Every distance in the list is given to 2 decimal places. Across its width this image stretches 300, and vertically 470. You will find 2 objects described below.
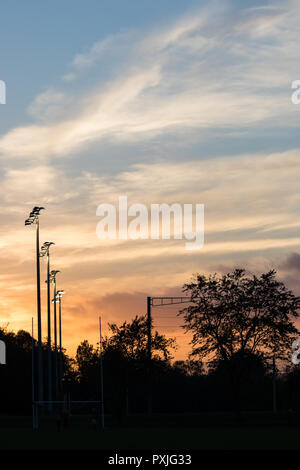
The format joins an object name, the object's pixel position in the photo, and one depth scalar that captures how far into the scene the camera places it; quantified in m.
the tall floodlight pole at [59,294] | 113.44
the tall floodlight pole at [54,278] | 110.25
